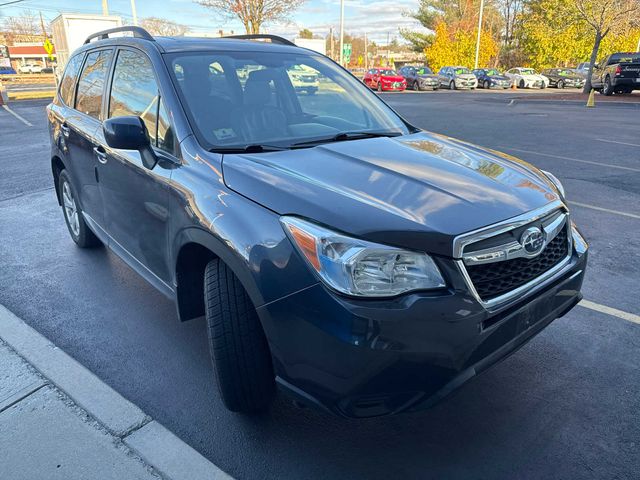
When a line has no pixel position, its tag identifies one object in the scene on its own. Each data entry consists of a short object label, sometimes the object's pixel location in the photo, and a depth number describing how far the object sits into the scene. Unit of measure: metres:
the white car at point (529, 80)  36.50
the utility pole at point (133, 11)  34.56
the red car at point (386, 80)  33.84
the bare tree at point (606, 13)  22.23
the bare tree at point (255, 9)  30.22
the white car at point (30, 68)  81.58
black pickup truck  22.70
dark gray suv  1.91
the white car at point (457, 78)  35.66
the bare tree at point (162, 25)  57.87
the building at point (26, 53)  93.12
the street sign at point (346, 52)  42.63
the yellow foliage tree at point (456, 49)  49.44
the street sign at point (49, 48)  36.44
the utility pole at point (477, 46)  45.34
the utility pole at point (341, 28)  42.75
